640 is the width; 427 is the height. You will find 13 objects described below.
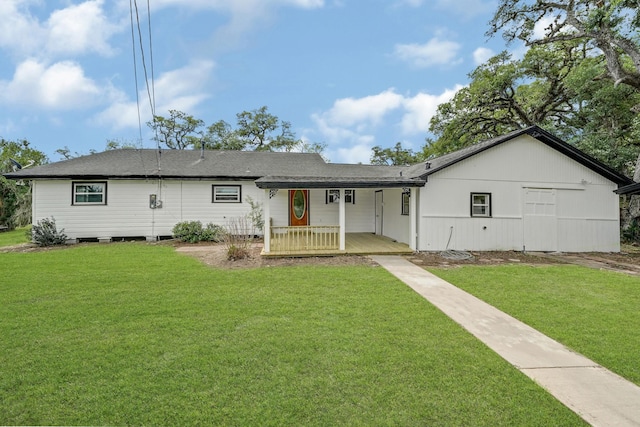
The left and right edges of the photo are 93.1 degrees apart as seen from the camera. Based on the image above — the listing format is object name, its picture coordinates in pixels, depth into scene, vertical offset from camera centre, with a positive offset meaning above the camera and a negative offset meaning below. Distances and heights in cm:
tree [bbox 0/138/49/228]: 1814 +95
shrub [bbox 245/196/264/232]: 1323 +1
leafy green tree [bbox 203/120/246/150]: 2888 +757
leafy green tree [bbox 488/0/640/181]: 1138 +818
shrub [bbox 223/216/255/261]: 869 -91
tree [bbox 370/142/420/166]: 3225 +647
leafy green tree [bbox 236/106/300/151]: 3012 +843
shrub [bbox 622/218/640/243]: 1326 -82
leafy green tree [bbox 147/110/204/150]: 2969 +848
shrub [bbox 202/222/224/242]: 1273 -75
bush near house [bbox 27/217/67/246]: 1159 -70
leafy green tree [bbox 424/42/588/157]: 1720 +718
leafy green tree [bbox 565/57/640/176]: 1369 +498
